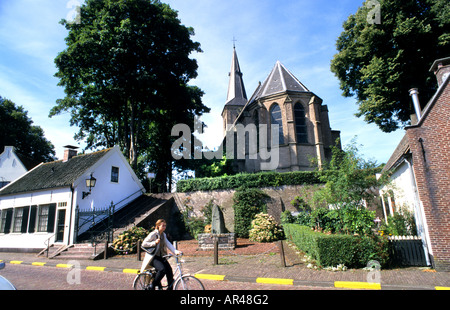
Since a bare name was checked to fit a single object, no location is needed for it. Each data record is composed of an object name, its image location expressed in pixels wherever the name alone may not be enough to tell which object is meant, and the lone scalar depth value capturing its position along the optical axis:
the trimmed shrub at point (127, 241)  13.16
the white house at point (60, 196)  15.77
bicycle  4.91
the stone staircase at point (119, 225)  13.20
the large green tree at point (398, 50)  16.33
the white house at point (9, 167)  27.95
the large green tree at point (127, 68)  20.78
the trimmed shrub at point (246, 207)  17.88
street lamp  15.63
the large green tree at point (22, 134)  30.59
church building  27.50
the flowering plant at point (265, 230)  15.11
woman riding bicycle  5.12
